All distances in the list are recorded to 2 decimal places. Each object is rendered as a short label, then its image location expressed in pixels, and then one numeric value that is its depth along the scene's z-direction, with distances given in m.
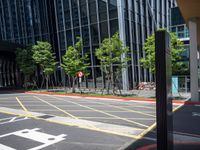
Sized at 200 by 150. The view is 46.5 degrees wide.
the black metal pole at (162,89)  4.46
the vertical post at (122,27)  28.50
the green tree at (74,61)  27.30
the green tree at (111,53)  23.28
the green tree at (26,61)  35.03
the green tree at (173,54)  20.02
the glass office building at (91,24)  29.81
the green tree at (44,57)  32.22
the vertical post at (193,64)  18.20
